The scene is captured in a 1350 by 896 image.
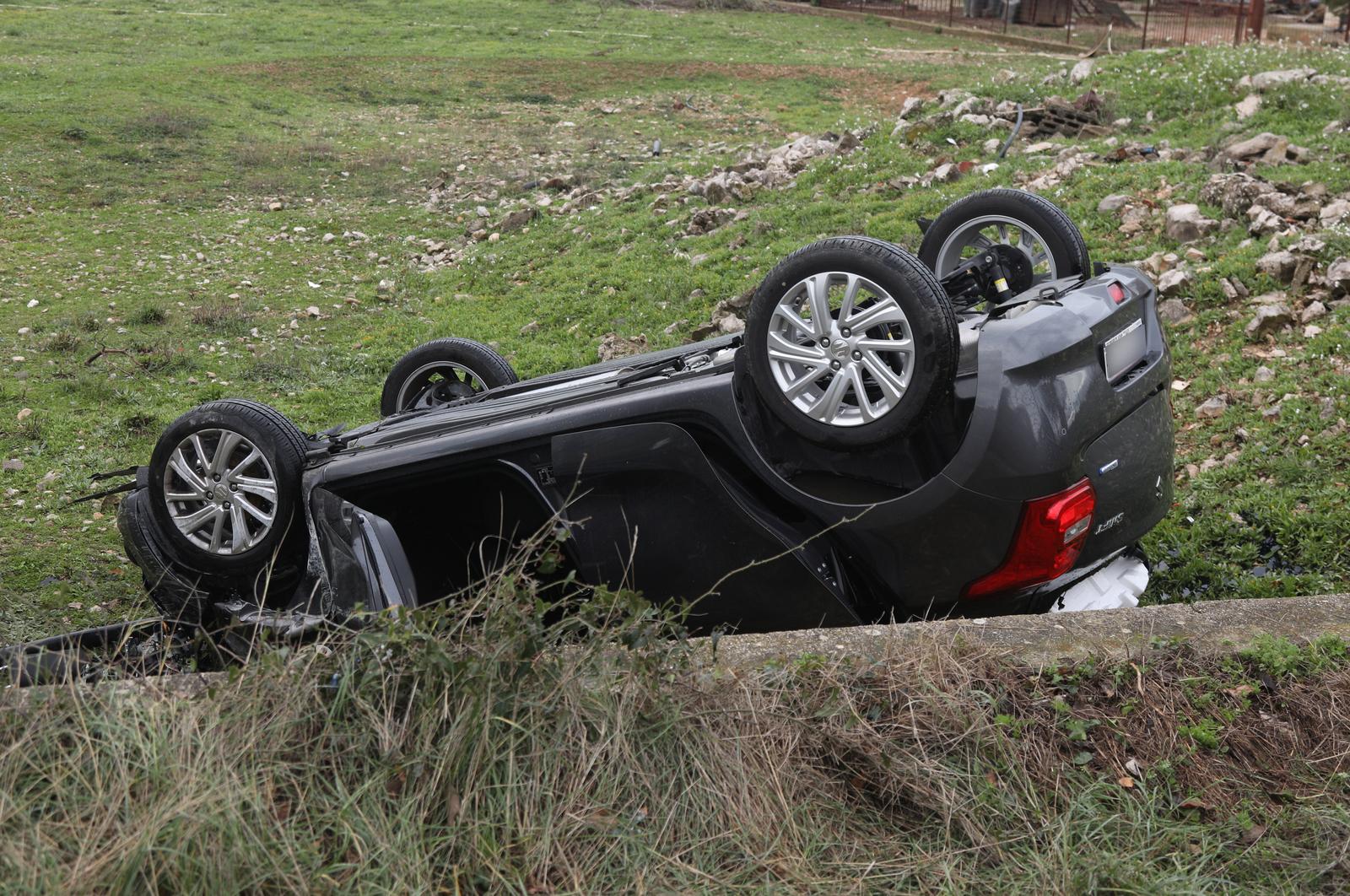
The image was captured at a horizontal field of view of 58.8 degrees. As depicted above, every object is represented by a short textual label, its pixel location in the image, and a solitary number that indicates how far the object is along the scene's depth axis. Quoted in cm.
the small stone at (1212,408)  665
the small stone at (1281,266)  766
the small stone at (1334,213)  825
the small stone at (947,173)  1145
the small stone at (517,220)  1364
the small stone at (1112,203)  943
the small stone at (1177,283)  786
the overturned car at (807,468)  349
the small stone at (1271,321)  719
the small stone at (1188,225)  862
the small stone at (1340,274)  722
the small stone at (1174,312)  767
